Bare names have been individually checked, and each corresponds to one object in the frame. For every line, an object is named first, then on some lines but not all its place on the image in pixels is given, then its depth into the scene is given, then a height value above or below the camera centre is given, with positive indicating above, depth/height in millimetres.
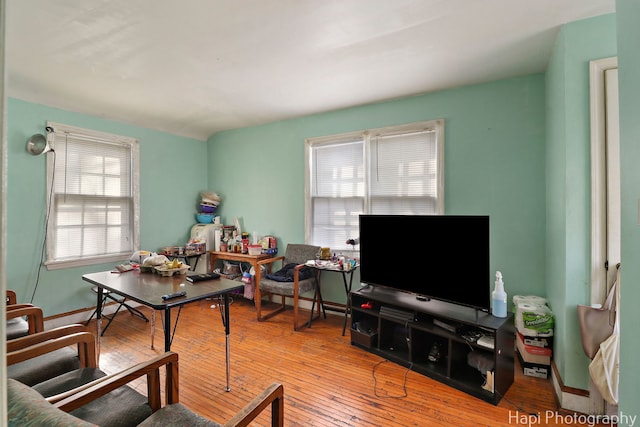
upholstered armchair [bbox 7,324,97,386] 1605 -860
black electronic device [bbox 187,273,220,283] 2419 -541
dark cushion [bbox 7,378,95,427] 817 -584
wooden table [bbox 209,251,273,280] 3992 -624
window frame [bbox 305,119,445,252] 3141 +797
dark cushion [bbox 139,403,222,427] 1261 -918
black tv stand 2125 -1076
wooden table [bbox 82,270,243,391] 1913 -572
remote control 1966 -563
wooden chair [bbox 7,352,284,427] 847 -760
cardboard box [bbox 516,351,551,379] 2371 -1299
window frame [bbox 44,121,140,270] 3348 +245
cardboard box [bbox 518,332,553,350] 2354 -1050
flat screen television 2258 -374
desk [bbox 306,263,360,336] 3199 -774
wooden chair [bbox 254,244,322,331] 3406 -842
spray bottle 2242 -678
